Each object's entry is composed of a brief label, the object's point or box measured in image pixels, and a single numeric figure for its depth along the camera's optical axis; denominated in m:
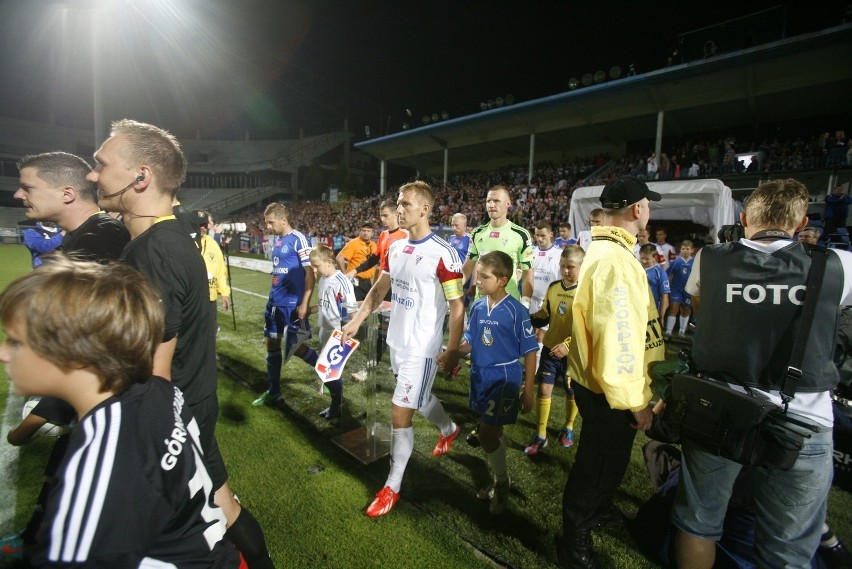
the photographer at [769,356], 1.89
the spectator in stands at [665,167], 16.94
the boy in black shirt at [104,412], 0.95
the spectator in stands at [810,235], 5.49
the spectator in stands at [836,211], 11.30
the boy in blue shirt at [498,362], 3.01
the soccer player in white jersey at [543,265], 7.05
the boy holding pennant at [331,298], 4.45
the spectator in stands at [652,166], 17.05
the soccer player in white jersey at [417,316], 3.09
